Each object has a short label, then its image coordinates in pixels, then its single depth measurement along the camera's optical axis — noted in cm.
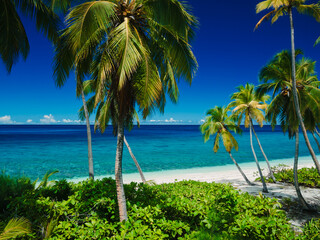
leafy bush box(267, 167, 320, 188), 1271
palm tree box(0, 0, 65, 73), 550
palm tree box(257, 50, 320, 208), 924
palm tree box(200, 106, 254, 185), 1360
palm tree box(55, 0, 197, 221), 379
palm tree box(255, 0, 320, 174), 809
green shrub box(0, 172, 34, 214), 501
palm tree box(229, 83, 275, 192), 1275
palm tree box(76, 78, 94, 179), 954
